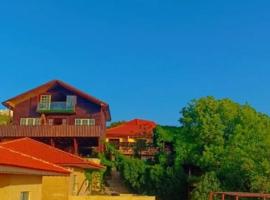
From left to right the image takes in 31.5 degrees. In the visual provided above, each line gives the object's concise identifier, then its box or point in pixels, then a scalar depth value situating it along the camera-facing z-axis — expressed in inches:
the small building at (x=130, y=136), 1642.5
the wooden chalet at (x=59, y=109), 1738.4
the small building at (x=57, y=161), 1001.7
